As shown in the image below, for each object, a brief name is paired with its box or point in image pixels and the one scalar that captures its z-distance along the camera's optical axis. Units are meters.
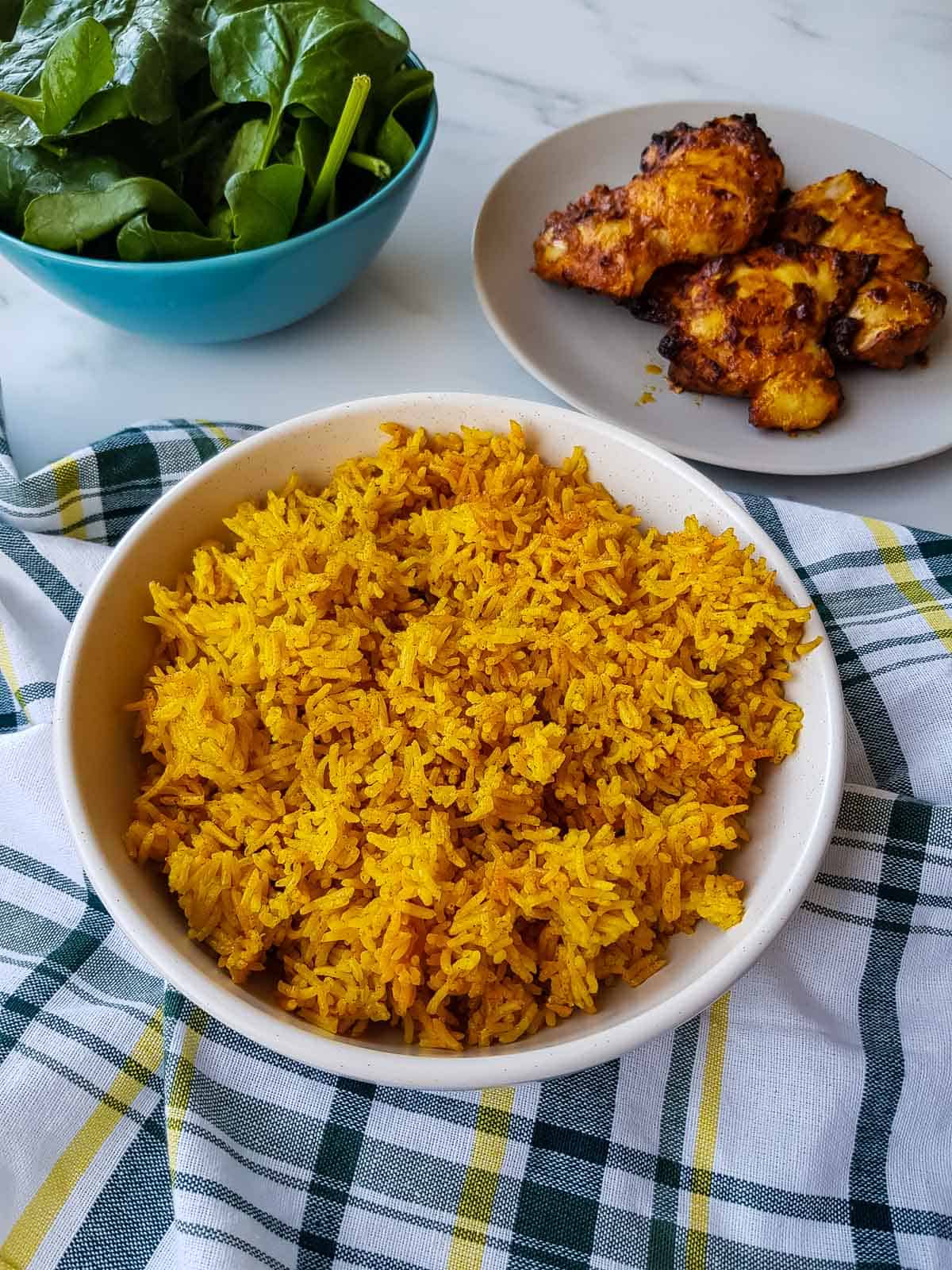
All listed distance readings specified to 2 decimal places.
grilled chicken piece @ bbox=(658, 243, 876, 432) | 0.44
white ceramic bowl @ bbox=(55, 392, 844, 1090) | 0.26
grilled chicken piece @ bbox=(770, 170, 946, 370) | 0.46
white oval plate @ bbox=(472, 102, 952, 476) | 0.44
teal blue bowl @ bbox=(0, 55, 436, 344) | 0.41
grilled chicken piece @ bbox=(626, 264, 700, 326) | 0.49
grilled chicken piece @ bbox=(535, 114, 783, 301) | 0.47
